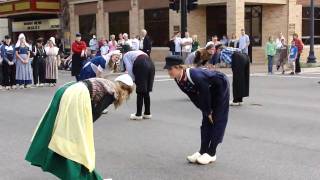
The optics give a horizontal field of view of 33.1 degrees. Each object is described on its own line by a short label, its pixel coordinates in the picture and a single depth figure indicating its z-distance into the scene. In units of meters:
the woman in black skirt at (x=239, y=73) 11.84
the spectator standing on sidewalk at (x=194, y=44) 24.61
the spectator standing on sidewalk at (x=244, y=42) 23.46
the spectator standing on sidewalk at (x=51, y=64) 17.80
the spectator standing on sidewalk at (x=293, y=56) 21.17
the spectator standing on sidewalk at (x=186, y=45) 23.58
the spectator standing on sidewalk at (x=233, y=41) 24.36
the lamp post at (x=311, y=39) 24.79
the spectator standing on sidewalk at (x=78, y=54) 17.56
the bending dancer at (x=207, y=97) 6.14
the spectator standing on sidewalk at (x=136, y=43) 22.89
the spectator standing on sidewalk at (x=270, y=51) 21.80
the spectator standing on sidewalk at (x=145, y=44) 24.70
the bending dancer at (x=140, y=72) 10.02
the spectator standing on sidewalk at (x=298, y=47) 21.53
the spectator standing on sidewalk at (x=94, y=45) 28.41
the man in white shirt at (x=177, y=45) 24.25
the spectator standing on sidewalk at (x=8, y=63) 16.95
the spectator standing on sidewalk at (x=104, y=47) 24.24
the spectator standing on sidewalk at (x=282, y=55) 22.38
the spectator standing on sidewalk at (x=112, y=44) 24.42
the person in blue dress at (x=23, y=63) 16.93
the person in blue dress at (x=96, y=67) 9.42
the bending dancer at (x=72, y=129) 4.59
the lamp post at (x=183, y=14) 21.54
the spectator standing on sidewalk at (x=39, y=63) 17.83
